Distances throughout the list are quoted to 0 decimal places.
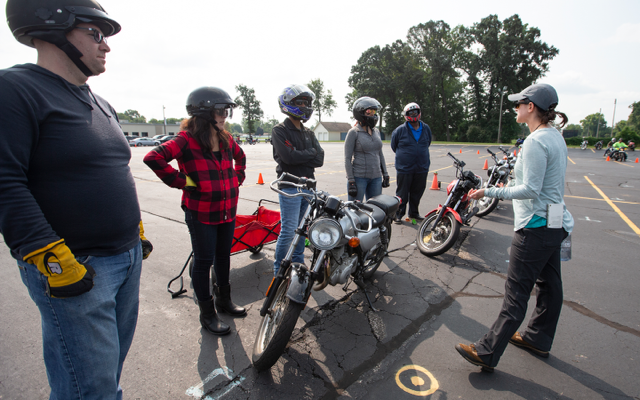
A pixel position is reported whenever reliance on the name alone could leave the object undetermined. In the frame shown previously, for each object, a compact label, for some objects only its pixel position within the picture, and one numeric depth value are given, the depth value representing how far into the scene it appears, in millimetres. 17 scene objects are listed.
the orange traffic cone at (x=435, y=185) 9734
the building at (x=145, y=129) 68188
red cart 4082
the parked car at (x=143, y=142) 46000
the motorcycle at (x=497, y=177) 6707
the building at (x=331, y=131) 79025
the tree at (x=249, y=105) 82250
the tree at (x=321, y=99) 82250
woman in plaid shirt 2607
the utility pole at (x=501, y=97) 43844
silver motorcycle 2279
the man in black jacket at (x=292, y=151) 3297
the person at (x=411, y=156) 5938
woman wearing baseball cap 2295
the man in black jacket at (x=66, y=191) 1211
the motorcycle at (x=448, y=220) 4527
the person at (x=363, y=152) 4737
